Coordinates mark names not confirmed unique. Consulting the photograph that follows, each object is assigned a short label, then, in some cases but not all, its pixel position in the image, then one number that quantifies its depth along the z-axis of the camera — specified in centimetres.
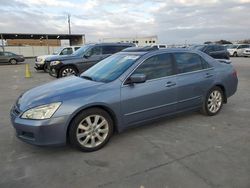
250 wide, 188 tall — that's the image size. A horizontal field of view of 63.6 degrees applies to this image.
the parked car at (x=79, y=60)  977
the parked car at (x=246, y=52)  2449
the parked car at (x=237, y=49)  2572
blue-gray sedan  293
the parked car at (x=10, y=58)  2190
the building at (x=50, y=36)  4016
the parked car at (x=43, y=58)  1346
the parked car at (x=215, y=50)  1402
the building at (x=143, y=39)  4102
